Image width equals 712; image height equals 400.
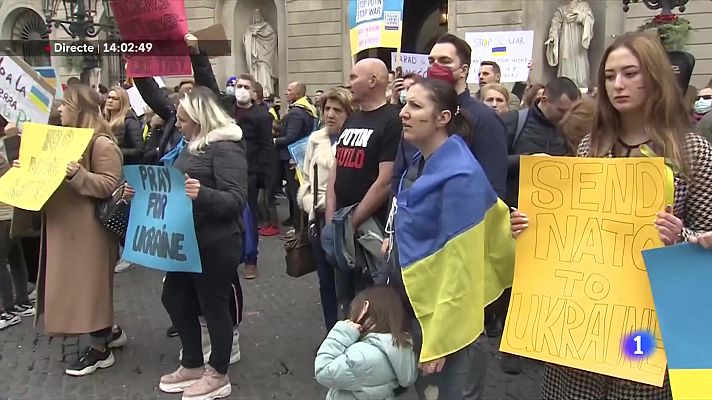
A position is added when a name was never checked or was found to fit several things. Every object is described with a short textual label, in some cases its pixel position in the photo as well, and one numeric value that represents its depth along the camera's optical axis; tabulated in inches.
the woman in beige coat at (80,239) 178.5
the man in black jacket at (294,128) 353.1
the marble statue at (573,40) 613.6
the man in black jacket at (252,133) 307.4
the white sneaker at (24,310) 237.3
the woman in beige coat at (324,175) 182.5
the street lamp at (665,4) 247.1
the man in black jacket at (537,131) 182.1
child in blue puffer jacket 108.3
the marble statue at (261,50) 803.4
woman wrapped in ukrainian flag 96.9
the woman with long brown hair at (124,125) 269.3
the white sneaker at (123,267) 304.0
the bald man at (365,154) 153.6
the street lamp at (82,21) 420.5
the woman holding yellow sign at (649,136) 83.5
